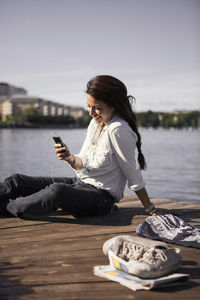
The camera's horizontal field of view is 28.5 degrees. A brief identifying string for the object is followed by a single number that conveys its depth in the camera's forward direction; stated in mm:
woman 3371
